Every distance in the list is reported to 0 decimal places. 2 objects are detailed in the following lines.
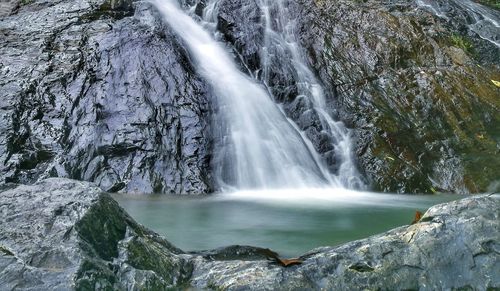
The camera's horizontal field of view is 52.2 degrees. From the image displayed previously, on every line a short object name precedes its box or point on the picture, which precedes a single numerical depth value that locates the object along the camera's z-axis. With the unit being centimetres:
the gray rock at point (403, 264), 302
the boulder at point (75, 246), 279
